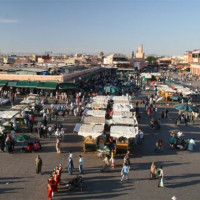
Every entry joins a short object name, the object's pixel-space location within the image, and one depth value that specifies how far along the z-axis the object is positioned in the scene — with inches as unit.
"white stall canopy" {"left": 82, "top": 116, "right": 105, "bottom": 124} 658.3
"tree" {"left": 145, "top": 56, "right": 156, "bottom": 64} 5590.1
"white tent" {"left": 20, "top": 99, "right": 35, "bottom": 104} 908.6
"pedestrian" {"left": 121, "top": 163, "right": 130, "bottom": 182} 428.1
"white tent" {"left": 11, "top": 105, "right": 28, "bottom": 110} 799.3
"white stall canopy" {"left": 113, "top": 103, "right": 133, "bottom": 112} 817.5
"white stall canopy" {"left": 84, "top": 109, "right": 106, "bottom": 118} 739.7
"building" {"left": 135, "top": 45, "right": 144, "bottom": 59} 5260.8
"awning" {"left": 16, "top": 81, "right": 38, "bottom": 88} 1300.6
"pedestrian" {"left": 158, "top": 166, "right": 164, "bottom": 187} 415.2
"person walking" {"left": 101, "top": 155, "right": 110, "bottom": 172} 474.8
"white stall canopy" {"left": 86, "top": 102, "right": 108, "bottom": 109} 869.8
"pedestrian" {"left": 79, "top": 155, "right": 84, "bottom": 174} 452.3
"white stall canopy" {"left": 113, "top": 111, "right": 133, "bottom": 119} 734.5
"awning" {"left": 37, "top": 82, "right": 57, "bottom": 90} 1277.1
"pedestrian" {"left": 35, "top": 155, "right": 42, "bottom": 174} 441.1
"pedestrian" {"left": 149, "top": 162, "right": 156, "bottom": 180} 439.8
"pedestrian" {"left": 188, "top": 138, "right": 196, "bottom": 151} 596.3
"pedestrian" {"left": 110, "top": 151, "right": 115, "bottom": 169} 487.5
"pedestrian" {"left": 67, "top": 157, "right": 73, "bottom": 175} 451.2
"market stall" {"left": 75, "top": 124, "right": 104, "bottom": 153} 565.0
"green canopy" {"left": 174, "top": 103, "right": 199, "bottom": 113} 841.5
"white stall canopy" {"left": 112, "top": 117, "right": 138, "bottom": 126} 661.7
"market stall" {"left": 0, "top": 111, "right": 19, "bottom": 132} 656.4
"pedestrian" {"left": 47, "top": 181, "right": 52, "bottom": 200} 357.5
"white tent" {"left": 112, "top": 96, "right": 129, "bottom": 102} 990.4
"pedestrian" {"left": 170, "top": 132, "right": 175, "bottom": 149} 607.3
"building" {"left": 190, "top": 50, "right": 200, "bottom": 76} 2964.1
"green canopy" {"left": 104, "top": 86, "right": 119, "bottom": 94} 1309.1
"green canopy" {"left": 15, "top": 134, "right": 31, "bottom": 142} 552.1
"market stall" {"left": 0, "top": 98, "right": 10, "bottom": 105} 1044.7
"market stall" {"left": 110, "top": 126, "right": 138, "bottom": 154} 558.6
